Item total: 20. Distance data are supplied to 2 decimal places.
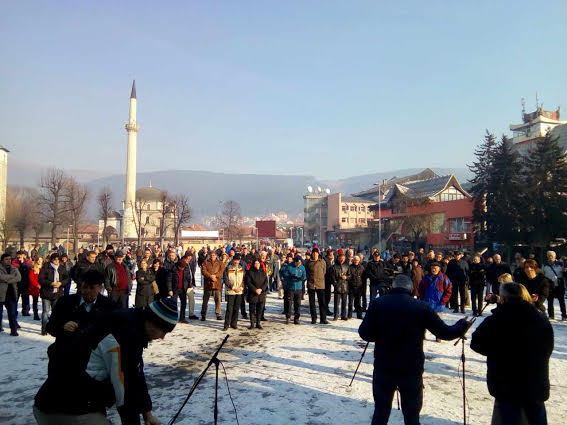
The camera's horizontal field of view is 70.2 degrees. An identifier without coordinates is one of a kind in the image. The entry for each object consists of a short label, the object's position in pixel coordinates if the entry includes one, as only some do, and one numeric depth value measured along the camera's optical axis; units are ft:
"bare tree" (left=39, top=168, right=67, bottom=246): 138.51
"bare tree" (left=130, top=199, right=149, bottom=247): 159.25
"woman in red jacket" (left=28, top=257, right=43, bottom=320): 38.06
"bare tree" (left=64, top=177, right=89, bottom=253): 147.43
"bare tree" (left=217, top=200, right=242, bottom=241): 246.27
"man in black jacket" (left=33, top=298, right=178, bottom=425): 8.39
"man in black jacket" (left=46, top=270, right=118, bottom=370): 9.92
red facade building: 150.20
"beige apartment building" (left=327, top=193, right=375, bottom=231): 279.28
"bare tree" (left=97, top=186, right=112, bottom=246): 171.15
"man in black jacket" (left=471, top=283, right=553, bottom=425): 11.27
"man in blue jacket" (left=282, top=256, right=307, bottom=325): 37.11
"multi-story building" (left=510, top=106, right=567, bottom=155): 196.95
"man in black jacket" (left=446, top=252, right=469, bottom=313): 41.70
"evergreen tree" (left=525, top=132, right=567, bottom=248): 100.63
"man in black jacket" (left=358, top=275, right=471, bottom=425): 12.66
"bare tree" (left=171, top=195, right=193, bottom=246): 186.70
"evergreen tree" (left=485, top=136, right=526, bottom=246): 110.22
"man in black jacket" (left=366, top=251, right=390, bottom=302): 39.70
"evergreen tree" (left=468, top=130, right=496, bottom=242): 129.29
